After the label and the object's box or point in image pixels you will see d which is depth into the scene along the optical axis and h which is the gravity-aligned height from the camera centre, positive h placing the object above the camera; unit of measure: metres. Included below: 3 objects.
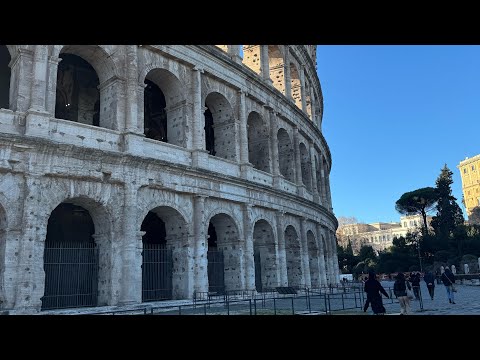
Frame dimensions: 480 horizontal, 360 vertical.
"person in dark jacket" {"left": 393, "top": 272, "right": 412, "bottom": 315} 8.73 -0.56
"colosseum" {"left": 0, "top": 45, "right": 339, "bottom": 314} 10.55 +2.90
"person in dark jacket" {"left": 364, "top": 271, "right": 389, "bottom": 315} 8.30 -0.49
